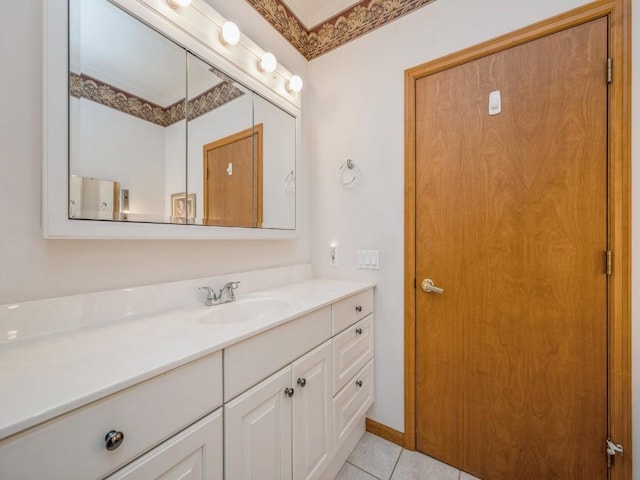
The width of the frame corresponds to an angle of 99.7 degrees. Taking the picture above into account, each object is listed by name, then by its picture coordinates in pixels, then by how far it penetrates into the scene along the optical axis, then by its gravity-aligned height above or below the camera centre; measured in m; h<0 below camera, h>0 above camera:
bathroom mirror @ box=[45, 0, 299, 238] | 0.83 +0.42
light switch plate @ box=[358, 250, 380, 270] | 1.60 -0.13
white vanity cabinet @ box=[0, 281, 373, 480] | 0.49 -0.42
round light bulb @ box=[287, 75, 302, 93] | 1.62 +0.94
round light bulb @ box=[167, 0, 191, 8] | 1.04 +0.92
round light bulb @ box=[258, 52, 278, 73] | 1.42 +0.93
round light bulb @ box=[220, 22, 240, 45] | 1.22 +0.93
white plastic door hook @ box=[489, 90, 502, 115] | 1.26 +0.64
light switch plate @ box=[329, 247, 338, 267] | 1.75 -0.12
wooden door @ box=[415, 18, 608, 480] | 1.11 -0.10
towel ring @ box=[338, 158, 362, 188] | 1.67 +0.41
